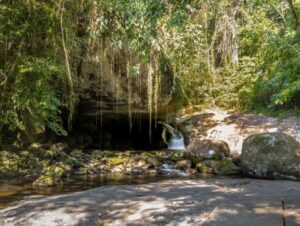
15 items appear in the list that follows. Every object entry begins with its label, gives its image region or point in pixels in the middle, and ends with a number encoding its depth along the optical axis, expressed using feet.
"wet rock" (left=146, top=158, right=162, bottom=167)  23.57
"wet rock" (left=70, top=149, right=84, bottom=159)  24.74
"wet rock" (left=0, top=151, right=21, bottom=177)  20.36
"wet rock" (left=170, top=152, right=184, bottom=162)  24.29
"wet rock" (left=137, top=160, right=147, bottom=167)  23.35
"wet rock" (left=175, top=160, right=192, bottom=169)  22.64
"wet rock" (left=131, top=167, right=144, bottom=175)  21.94
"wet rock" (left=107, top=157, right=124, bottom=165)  23.69
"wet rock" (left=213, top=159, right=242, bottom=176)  20.66
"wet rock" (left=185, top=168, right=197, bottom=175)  21.61
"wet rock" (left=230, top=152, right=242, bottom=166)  21.55
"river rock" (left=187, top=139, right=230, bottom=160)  23.74
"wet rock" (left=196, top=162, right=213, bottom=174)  21.65
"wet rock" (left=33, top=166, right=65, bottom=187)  18.13
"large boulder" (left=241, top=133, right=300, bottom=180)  18.01
